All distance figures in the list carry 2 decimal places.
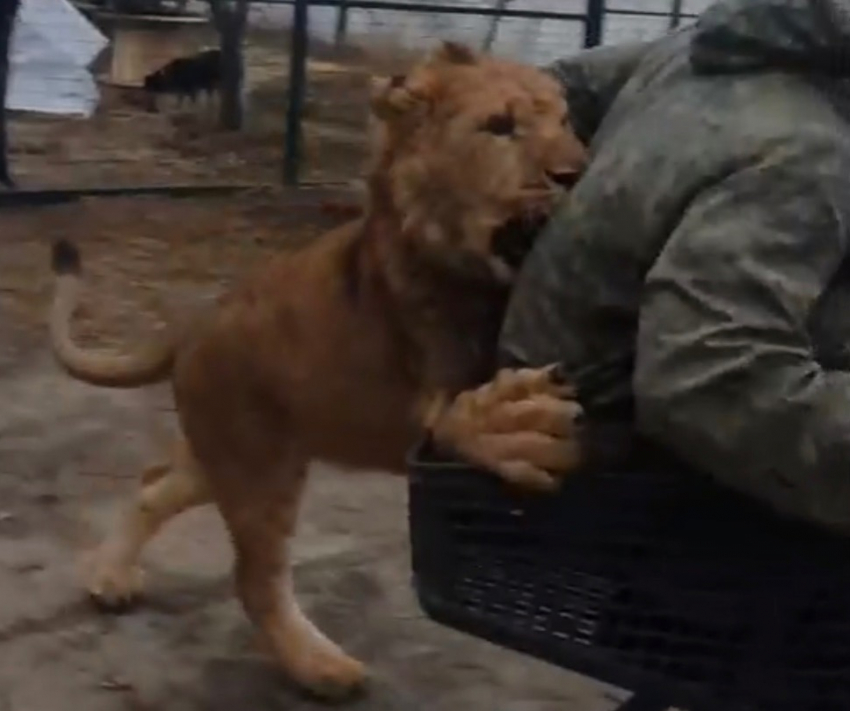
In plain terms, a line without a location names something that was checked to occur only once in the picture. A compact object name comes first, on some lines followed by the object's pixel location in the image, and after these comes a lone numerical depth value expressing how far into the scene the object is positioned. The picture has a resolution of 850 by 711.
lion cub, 1.99
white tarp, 8.38
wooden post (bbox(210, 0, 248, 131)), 7.77
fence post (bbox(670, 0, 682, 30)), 8.00
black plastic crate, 1.63
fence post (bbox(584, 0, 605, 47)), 6.44
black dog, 8.42
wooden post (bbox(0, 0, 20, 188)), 6.22
